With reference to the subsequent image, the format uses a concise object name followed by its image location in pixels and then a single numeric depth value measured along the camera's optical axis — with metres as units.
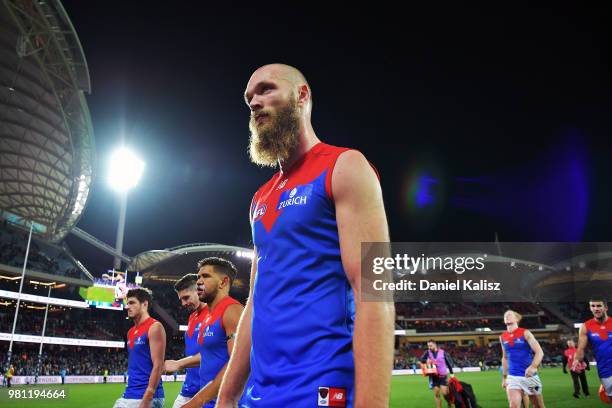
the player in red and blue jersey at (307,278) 1.62
